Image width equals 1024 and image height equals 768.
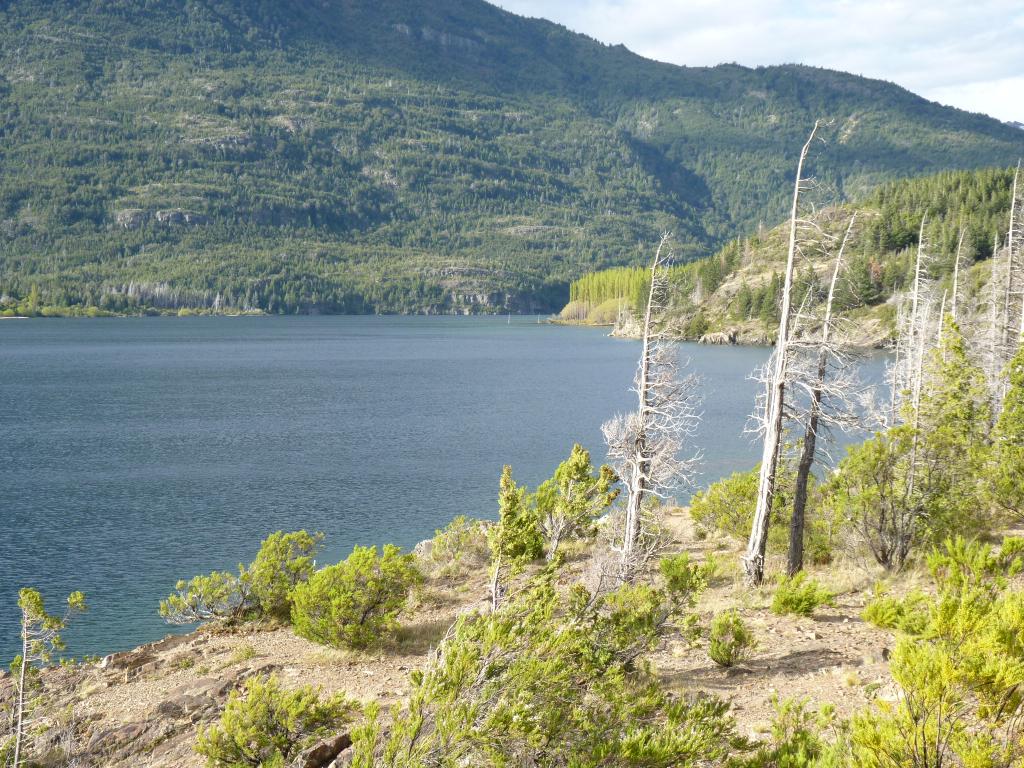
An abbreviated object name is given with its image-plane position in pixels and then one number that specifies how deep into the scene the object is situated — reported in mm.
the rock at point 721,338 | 138750
